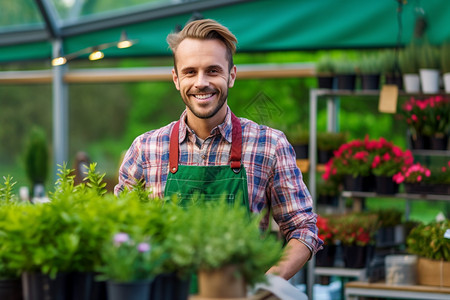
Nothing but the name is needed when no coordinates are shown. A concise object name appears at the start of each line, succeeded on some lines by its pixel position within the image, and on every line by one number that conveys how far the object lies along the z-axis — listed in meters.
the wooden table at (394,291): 3.97
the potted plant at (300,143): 5.48
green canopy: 5.23
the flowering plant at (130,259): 1.25
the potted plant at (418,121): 5.16
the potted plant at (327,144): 5.48
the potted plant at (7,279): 1.43
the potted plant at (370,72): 5.36
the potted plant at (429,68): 5.11
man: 2.03
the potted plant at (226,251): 1.29
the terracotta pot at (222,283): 1.32
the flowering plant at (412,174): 4.90
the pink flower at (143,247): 1.27
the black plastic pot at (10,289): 1.43
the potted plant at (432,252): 3.97
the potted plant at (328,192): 5.58
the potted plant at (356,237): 4.74
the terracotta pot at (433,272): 3.99
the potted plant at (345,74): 5.41
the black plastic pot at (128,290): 1.26
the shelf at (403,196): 4.88
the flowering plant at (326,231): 4.79
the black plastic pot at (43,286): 1.38
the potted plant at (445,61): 5.04
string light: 5.36
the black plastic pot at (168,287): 1.33
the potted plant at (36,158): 7.42
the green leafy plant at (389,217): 5.17
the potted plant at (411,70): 5.16
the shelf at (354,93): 5.23
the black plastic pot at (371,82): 5.36
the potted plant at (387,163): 5.04
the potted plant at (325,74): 5.53
